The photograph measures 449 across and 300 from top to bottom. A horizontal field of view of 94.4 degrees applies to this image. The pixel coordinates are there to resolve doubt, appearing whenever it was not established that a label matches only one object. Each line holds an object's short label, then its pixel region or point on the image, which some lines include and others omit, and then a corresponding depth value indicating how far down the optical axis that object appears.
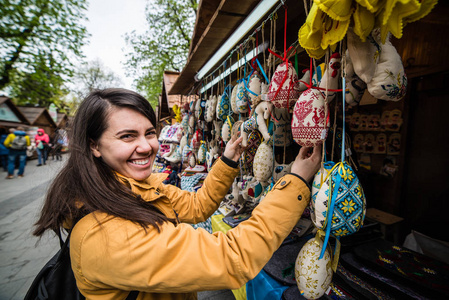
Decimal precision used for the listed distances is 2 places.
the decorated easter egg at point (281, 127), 1.24
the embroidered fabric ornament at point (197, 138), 2.84
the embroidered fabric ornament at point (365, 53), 0.69
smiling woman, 0.65
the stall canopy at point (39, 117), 13.29
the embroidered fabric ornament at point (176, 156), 3.68
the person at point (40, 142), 9.59
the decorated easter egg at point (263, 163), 1.27
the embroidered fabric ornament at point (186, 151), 3.16
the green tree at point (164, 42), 10.39
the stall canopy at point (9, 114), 10.45
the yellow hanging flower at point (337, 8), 0.55
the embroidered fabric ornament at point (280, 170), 1.20
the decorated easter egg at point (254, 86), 1.42
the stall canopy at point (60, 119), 18.86
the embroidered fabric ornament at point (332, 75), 0.81
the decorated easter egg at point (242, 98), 1.59
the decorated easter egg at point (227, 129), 1.83
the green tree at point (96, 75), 22.61
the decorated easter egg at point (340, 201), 0.75
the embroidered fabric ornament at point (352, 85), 0.78
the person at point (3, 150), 7.38
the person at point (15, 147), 7.11
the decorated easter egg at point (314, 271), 0.84
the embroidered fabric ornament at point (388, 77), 0.68
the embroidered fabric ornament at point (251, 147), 1.48
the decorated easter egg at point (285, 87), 1.05
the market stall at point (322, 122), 0.69
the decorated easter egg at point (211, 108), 2.26
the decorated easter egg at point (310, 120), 0.82
